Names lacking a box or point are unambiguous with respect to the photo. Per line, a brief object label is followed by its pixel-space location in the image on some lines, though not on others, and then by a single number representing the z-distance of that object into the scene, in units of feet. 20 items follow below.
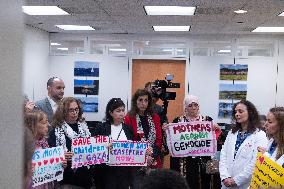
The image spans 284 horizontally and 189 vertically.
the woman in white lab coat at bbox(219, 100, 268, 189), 10.94
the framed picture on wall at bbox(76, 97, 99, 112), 29.94
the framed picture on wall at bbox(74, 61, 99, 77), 30.09
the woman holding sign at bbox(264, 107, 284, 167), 8.82
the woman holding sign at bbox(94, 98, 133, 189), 11.87
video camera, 17.61
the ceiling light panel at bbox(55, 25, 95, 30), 26.91
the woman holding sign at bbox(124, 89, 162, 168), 13.23
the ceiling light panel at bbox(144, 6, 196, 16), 19.16
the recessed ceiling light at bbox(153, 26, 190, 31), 26.35
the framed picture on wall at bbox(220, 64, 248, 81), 29.22
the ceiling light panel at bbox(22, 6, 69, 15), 19.71
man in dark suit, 13.43
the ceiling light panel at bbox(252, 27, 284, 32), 25.82
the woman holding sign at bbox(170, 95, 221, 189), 13.62
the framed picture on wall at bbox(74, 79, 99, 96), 29.99
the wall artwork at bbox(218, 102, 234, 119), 29.37
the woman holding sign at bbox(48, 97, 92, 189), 10.58
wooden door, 29.99
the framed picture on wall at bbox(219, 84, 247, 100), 29.37
